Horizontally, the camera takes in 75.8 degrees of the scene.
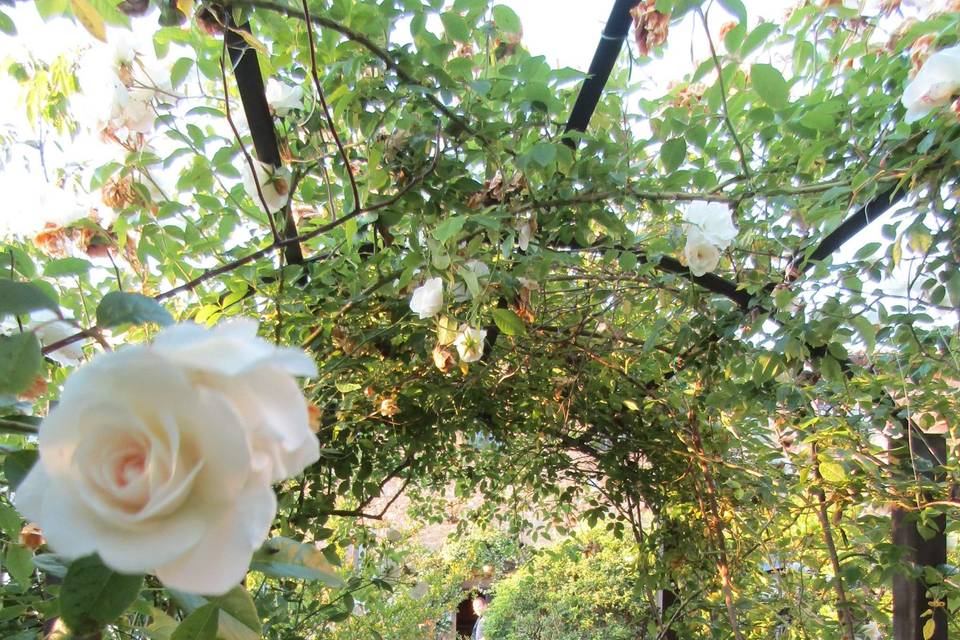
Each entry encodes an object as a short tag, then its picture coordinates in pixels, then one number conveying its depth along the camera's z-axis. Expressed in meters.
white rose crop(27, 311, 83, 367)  0.60
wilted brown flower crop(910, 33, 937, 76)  0.84
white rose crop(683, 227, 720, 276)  0.94
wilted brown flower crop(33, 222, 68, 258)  0.75
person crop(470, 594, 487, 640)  4.86
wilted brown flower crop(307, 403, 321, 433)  0.35
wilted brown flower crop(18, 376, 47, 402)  0.57
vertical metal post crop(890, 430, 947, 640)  1.53
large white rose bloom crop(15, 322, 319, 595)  0.22
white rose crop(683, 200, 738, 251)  0.92
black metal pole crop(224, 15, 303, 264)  0.76
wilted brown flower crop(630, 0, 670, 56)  0.75
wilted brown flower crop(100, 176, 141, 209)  0.80
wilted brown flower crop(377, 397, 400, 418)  1.38
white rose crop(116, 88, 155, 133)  0.75
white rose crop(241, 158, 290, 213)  0.79
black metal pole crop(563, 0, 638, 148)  0.81
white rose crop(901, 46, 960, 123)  0.70
